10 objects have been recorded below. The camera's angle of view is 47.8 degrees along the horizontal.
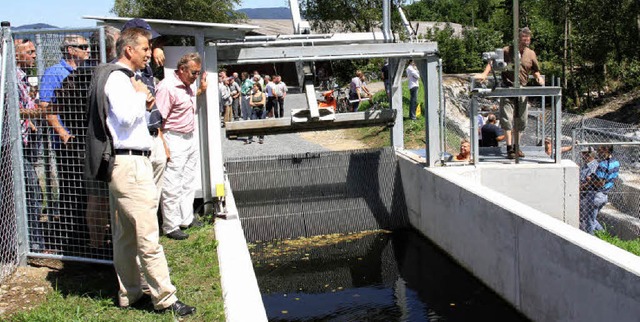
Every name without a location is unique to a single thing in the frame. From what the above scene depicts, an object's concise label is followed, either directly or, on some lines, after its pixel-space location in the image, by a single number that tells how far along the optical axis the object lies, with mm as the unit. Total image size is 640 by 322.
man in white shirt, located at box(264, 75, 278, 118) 23156
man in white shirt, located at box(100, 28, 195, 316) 4820
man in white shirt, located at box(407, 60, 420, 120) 19203
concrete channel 5973
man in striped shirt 10773
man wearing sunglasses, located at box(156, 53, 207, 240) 7598
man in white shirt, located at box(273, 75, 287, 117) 23281
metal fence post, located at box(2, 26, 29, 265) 6250
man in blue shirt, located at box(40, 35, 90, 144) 6109
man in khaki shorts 10688
